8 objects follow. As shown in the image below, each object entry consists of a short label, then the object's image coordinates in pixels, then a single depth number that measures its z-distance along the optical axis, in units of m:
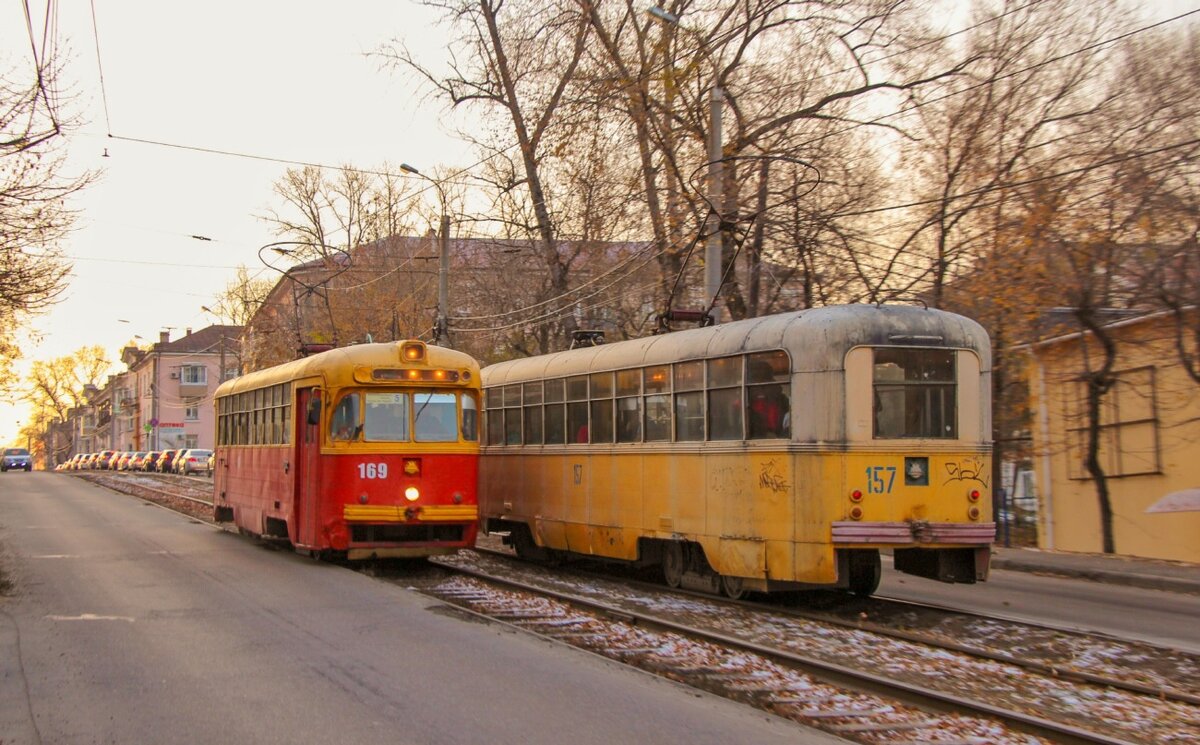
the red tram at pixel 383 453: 14.78
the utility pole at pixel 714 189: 16.66
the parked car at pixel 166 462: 63.44
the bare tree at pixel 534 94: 24.08
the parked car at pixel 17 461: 87.44
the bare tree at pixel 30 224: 14.16
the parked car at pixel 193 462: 59.31
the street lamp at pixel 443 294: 25.67
